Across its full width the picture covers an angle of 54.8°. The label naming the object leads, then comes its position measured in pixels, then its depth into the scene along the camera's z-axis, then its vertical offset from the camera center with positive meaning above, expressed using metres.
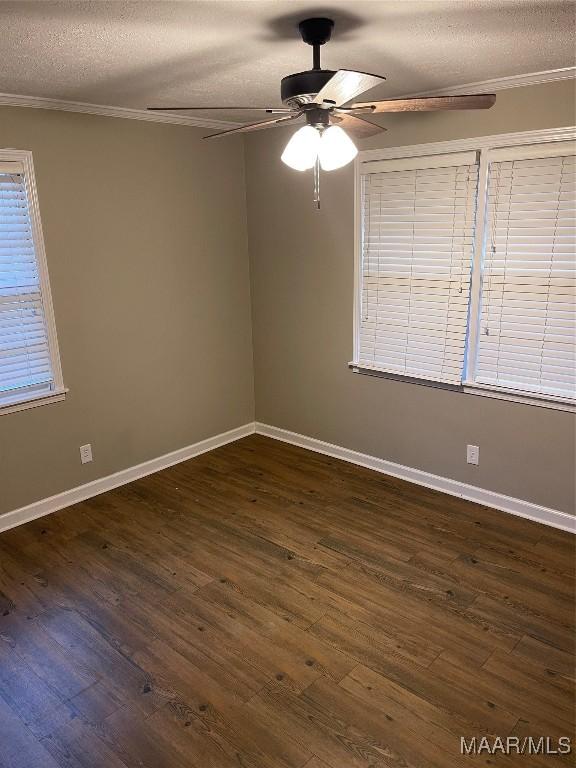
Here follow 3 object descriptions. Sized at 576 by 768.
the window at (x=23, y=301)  3.12 -0.28
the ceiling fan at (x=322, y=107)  1.84 +0.46
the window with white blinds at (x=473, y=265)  2.96 -0.13
